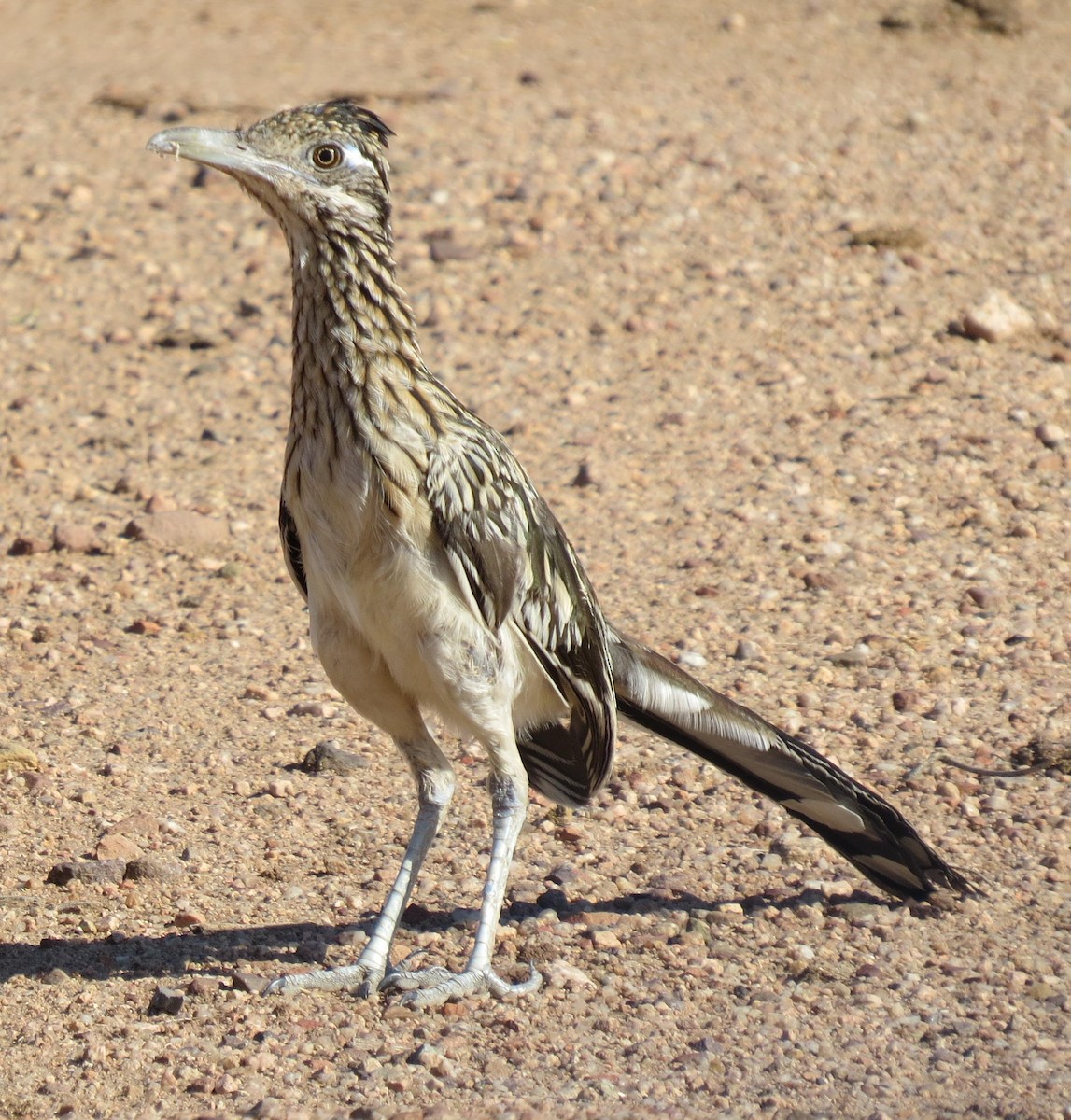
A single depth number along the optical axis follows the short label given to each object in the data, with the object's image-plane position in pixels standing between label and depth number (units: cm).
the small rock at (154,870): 1198
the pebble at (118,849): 1216
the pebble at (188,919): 1147
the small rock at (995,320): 2031
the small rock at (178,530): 1742
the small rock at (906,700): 1420
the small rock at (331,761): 1352
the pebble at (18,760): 1320
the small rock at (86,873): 1187
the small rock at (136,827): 1248
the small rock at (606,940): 1130
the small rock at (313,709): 1445
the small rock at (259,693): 1470
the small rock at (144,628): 1585
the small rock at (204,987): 1062
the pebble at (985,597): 1572
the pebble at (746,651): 1515
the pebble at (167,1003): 1041
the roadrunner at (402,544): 1020
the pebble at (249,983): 1067
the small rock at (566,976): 1084
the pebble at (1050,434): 1837
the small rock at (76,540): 1725
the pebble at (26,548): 1717
